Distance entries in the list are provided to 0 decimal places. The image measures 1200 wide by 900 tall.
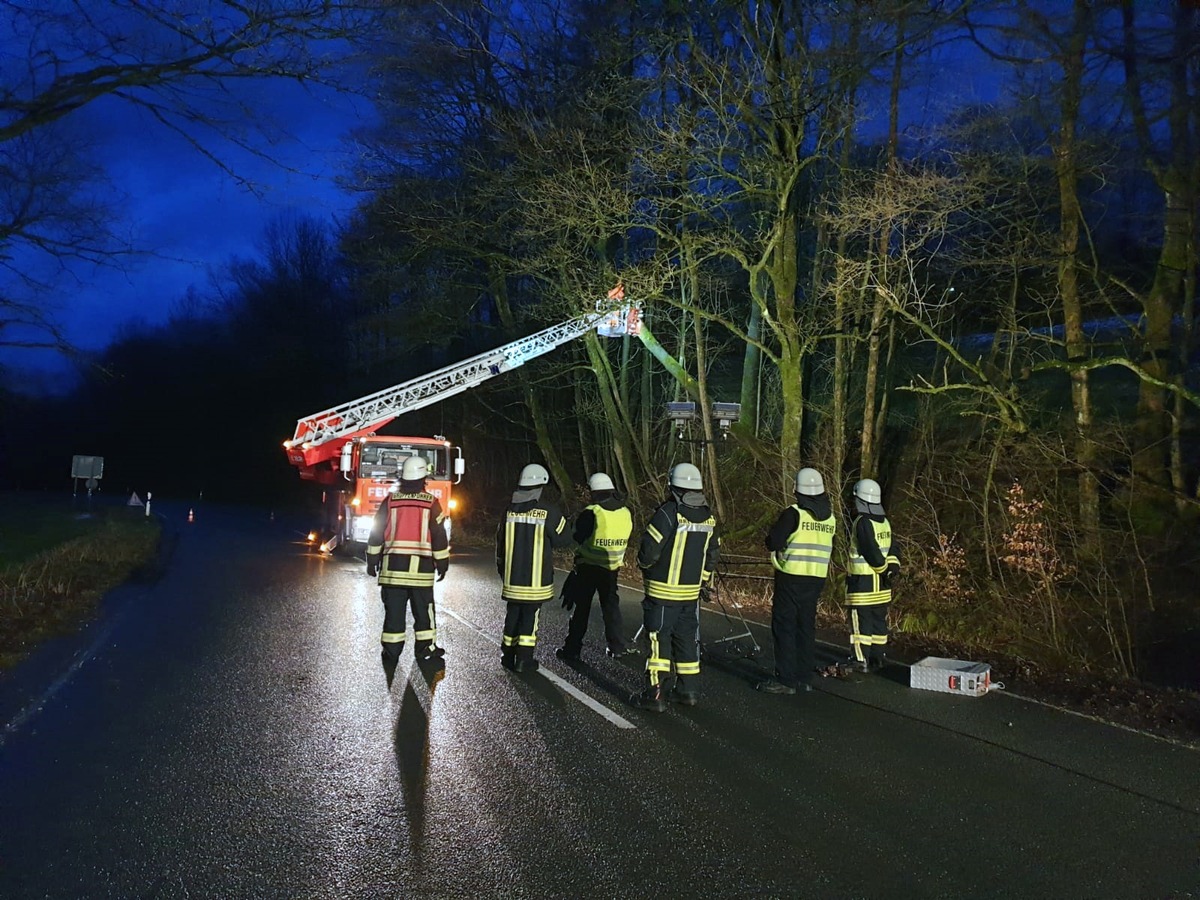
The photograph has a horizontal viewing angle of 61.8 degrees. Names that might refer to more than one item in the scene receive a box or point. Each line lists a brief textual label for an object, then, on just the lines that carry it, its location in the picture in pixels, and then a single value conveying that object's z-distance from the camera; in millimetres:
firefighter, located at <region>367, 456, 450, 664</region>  8758
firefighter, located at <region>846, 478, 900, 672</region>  8711
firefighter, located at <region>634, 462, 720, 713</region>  7426
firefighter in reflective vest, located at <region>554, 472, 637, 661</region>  9039
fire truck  20125
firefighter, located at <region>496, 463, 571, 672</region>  8484
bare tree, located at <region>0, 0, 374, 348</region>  8195
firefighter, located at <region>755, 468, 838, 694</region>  8039
